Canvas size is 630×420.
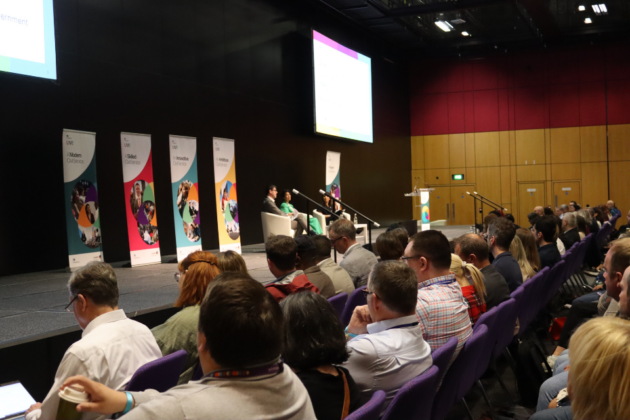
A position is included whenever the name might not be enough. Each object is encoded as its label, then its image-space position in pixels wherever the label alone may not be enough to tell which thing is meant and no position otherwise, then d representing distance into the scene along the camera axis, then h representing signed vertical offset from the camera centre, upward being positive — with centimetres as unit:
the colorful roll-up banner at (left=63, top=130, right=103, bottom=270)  604 -2
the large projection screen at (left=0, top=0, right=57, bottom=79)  547 +165
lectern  1362 -58
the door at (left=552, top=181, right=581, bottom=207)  1628 -36
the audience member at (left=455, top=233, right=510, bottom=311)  345 -55
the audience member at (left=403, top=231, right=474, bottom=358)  249 -51
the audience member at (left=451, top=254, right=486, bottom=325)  305 -58
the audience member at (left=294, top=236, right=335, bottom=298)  354 -52
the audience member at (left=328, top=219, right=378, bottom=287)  436 -53
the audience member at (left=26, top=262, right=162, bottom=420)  174 -49
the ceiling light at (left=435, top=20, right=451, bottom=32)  1434 +416
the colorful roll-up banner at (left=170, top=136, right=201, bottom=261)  738 -1
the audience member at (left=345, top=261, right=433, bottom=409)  190 -55
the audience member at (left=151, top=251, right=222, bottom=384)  239 -54
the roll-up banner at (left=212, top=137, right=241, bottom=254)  818 -4
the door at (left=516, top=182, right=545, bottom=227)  1652 -50
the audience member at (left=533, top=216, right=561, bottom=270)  551 -64
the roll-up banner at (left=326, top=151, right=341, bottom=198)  1247 +34
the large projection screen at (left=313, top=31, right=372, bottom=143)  1162 +220
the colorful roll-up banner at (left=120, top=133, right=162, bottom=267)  676 -6
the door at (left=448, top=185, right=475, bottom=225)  1705 -70
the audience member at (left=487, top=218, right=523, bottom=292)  409 -54
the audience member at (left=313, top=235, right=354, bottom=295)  390 -58
